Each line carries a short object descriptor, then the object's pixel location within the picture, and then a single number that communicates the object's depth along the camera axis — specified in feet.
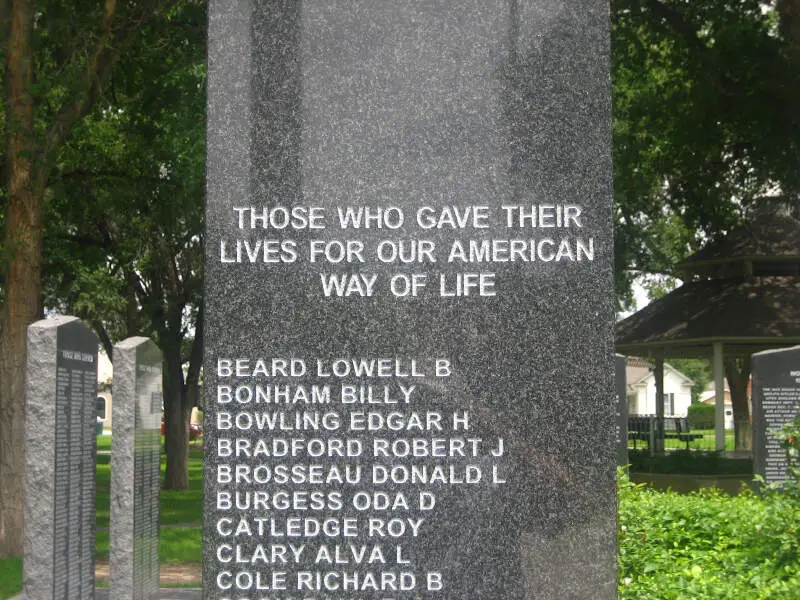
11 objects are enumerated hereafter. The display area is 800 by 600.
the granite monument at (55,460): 25.95
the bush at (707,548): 21.54
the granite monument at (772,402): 45.47
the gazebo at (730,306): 77.41
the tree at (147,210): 58.54
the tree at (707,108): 62.44
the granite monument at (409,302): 14.97
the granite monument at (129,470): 29.78
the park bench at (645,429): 87.30
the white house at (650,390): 311.47
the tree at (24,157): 45.88
